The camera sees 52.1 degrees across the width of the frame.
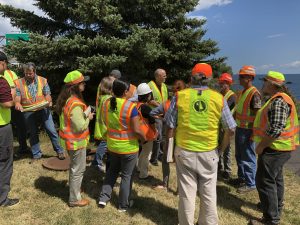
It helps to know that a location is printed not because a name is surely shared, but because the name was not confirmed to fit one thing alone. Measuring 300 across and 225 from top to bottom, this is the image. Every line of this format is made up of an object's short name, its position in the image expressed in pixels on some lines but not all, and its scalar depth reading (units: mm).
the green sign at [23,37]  8473
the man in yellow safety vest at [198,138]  3707
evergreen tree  7785
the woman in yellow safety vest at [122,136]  4391
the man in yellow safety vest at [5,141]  4347
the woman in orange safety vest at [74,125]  4426
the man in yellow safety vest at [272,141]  4059
